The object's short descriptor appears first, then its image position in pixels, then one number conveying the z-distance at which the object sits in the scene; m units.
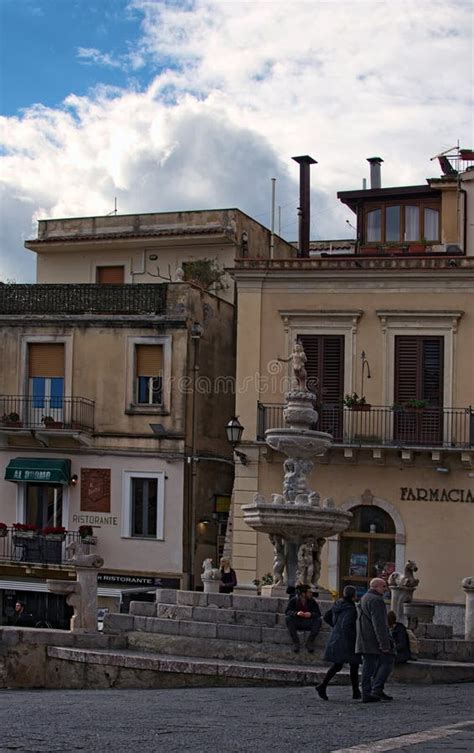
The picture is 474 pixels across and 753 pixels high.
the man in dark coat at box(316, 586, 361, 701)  18.94
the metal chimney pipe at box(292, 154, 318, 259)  44.47
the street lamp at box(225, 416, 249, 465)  35.41
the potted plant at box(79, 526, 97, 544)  40.00
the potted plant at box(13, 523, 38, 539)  40.25
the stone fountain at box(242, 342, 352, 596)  25.52
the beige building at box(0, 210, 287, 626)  40.03
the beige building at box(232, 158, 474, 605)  37.62
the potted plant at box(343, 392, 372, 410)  38.12
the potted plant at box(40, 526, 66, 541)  40.09
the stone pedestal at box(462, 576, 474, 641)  25.31
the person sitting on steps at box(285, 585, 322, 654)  22.94
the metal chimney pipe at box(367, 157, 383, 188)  48.28
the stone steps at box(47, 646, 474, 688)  21.30
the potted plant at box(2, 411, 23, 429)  40.88
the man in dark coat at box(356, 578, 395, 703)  18.45
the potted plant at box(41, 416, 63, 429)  40.44
